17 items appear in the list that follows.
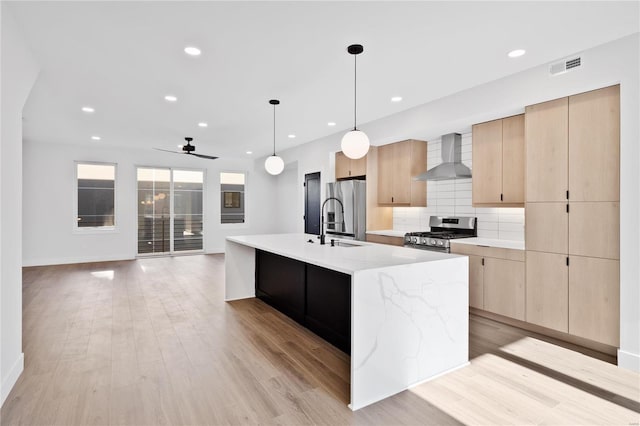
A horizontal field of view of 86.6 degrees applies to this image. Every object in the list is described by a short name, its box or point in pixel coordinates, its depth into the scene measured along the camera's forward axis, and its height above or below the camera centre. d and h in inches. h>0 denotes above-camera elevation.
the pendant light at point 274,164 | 173.0 +24.1
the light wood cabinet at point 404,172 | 203.6 +24.3
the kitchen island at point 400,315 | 82.4 -27.9
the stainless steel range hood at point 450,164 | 177.2 +25.7
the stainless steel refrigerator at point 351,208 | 221.3 +2.3
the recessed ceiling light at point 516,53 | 115.3 +54.4
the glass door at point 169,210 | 323.0 +1.3
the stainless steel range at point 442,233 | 165.6 -11.7
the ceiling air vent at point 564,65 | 117.0 +51.6
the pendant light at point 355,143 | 118.5 +23.8
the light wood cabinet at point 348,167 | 223.1 +30.6
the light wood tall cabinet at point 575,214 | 110.5 -1.0
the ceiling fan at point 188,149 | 228.3 +42.3
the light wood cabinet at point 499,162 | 146.7 +22.2
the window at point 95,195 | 296.2 +14.4
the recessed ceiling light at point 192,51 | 112.7 +54.3
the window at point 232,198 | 364.2 +14.8
